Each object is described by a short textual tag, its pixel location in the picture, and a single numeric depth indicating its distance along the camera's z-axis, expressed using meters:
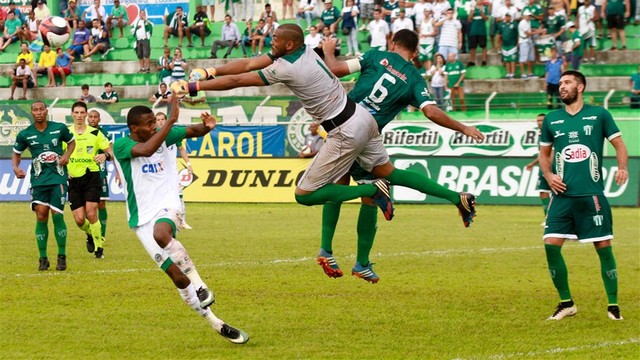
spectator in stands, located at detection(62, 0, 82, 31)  42.44
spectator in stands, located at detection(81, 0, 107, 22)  42.12
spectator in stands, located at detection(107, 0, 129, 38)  42.22
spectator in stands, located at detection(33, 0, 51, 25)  42.69
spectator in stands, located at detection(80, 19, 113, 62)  41.81
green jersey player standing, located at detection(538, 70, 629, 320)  12.05
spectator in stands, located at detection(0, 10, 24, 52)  43.44
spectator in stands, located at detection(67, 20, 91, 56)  41.91
